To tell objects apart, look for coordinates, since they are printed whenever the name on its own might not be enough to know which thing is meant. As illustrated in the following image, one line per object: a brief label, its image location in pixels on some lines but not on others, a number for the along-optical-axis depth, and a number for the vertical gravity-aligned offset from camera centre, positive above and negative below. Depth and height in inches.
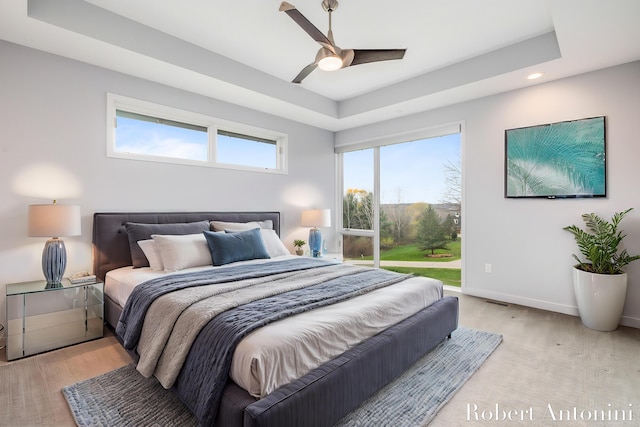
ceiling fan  87.6 +48.6
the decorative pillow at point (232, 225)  141.5 -5.5
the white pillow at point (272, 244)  145.6 -14.5
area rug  67.0 -44.0
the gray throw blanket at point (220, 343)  56.5 -25.3
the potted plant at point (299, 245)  181.5 -18.4
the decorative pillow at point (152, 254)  113.7 -15.0
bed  54.5 -30.2
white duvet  54.8 -25.4
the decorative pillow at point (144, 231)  118.0 -7.2
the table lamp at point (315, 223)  180.1 -5.6
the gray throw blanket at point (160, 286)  81.4 -20.2
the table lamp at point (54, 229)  98.7 -5.2
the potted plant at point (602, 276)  110.9 -22.4
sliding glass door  174.6 +4.8
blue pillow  120.4 -13.2
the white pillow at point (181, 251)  112.0 -14.0
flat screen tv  123.4 +22.9
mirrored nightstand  96.0 -35.1
